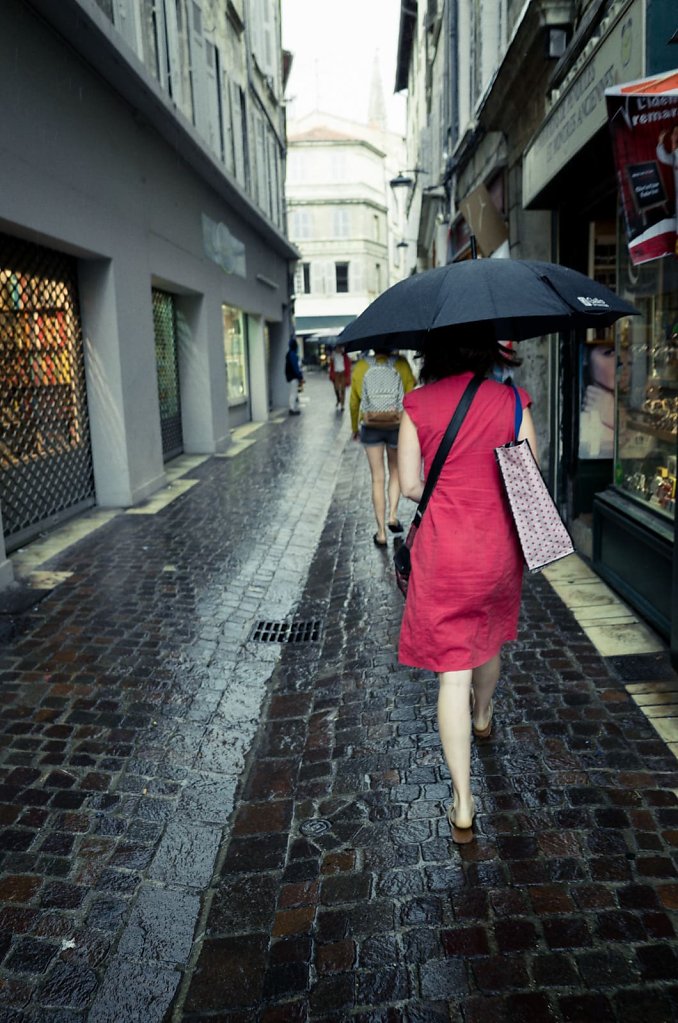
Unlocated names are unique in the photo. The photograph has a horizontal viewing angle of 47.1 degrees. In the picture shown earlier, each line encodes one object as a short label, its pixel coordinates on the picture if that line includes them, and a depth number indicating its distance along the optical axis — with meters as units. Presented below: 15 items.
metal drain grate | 4.98
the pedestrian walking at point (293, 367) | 19.39
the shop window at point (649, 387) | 4.82
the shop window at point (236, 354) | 16.30
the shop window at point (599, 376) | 6.52
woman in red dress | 2.70
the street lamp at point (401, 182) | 20.31
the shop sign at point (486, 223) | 9.05
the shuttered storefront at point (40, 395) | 6.94
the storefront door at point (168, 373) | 11.73
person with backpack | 6.66
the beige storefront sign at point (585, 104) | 4.20
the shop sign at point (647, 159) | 3.60
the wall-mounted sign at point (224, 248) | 13.02
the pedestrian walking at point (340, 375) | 21.44
